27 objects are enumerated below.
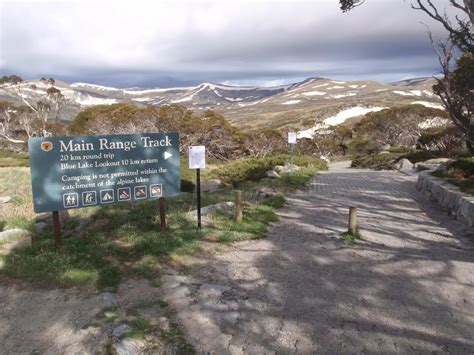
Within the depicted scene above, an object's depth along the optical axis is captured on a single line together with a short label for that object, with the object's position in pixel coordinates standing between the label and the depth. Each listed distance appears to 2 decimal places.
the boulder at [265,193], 10.80
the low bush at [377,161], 23.59
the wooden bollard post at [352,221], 7.11
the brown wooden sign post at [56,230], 5.65
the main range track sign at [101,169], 5.38
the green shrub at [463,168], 11.30
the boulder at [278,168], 19.75
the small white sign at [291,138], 16.42
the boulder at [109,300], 4.24
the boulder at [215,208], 7.97
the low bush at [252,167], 19.58
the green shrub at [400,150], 31.51
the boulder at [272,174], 17.58
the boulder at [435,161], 19.86
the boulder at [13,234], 6.25
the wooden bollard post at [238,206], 7.46
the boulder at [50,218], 8.06
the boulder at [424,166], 16.92
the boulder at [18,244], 5.80
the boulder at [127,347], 3.44
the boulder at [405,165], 20.80
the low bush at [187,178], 17.19
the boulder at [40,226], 7.15
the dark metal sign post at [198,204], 6.85
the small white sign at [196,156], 6.80
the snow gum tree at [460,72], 8.51
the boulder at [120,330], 3.67
